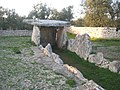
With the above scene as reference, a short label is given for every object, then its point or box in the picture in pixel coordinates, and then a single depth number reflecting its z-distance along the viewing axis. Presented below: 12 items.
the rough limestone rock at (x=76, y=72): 4.76
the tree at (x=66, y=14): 18.96
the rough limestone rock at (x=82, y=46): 7.37
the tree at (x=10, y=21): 15.25
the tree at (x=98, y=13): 15.67
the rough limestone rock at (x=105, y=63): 6.14
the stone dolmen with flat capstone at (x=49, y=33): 9.60
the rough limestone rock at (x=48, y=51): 7.06
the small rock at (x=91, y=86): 3.93
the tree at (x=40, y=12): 17.93
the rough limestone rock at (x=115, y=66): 5.70
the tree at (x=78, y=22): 19.77
